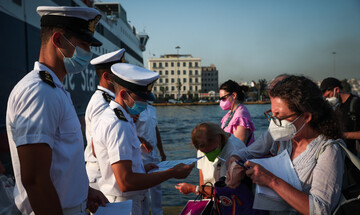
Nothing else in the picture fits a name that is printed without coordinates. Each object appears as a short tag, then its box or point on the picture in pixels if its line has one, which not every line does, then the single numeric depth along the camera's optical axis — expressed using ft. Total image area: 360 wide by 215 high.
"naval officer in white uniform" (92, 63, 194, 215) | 6.11
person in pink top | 11.65
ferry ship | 13.73
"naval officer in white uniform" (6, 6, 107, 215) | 4.12
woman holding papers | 4.83
